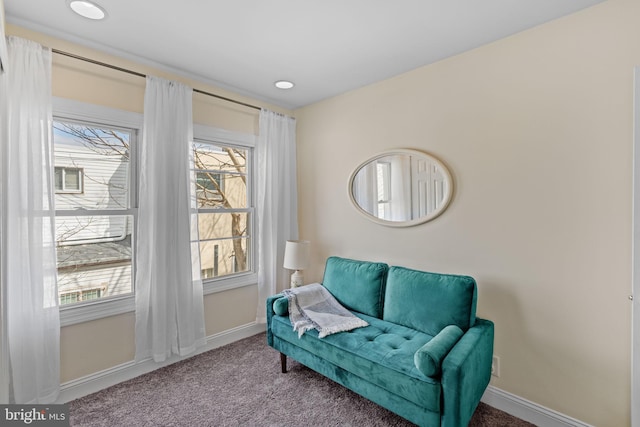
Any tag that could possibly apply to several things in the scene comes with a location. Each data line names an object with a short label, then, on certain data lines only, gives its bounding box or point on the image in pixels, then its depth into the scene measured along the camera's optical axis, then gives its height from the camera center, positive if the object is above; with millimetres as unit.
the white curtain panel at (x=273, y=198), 3219 +119
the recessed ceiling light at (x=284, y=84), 2838 +1188
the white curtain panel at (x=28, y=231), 1827 -126
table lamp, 3016 -492
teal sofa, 1591 -881
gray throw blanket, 2213 -836
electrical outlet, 2115 -1120
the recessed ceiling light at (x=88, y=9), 1755 +1206
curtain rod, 2059 +1074
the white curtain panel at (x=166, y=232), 2404 -182
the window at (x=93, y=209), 2184 +11
